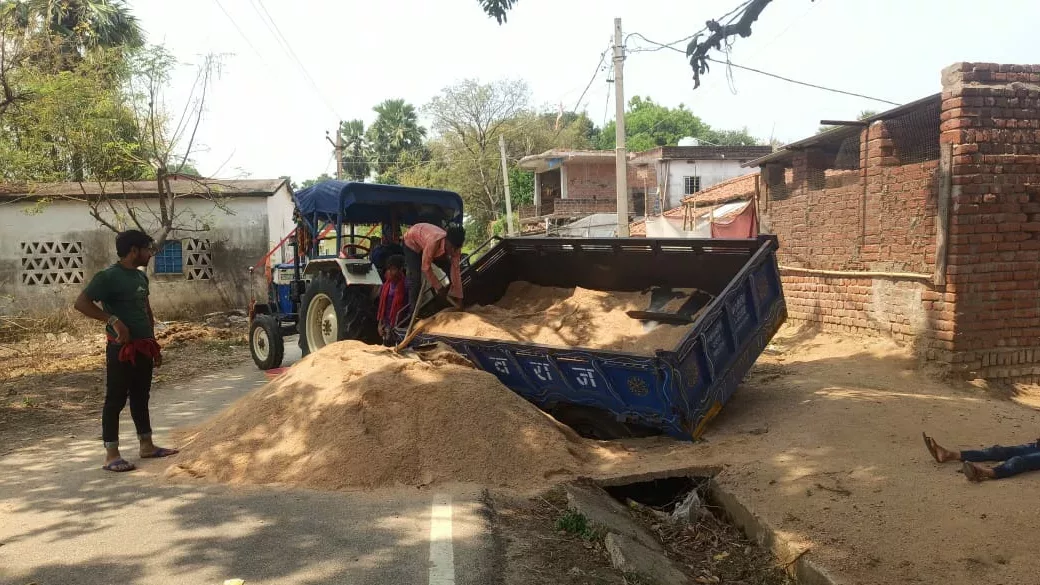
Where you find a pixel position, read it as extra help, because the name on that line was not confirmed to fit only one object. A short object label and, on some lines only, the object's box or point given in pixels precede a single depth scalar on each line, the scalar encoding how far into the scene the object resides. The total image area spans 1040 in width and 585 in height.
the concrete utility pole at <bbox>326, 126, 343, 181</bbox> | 32.72
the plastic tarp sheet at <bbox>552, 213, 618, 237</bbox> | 30.27
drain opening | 5.02
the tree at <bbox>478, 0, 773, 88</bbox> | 5.83
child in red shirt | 7.95
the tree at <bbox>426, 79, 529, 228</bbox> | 43.66
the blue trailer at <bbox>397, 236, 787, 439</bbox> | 5.40
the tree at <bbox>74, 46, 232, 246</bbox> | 14.30
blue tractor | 8.59
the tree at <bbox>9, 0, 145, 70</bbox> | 18.11
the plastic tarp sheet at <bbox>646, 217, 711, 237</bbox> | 14.92
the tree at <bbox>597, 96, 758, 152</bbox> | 58.22
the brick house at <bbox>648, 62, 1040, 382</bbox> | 7.45
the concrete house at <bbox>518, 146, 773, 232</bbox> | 35.16
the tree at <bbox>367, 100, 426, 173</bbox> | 50.34
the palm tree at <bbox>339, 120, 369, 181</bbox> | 52.16
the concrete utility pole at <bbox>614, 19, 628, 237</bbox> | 14.98
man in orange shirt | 7.45
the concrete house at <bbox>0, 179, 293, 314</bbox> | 17.11
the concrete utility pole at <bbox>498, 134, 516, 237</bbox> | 32.89
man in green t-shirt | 5.38
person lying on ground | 4.05
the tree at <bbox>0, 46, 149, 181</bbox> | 13.70
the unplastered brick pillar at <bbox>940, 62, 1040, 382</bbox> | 7.43
